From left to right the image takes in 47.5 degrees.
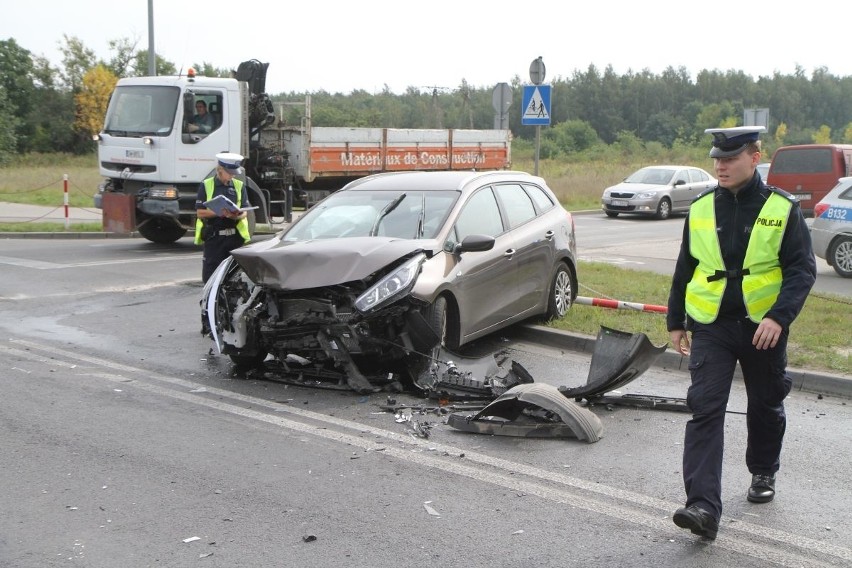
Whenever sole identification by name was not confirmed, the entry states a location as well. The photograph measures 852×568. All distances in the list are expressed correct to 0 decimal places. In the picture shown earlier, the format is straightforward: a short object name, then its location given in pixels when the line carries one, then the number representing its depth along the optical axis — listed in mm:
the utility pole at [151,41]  23750
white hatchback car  14891
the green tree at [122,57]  57750
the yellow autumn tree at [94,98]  56531
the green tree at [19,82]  59438
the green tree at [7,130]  54500
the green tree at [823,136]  74188
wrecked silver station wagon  7043
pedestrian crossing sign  16297
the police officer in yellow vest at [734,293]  4469
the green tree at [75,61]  60719
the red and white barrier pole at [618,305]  9977
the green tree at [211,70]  54581
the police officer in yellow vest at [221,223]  9977
